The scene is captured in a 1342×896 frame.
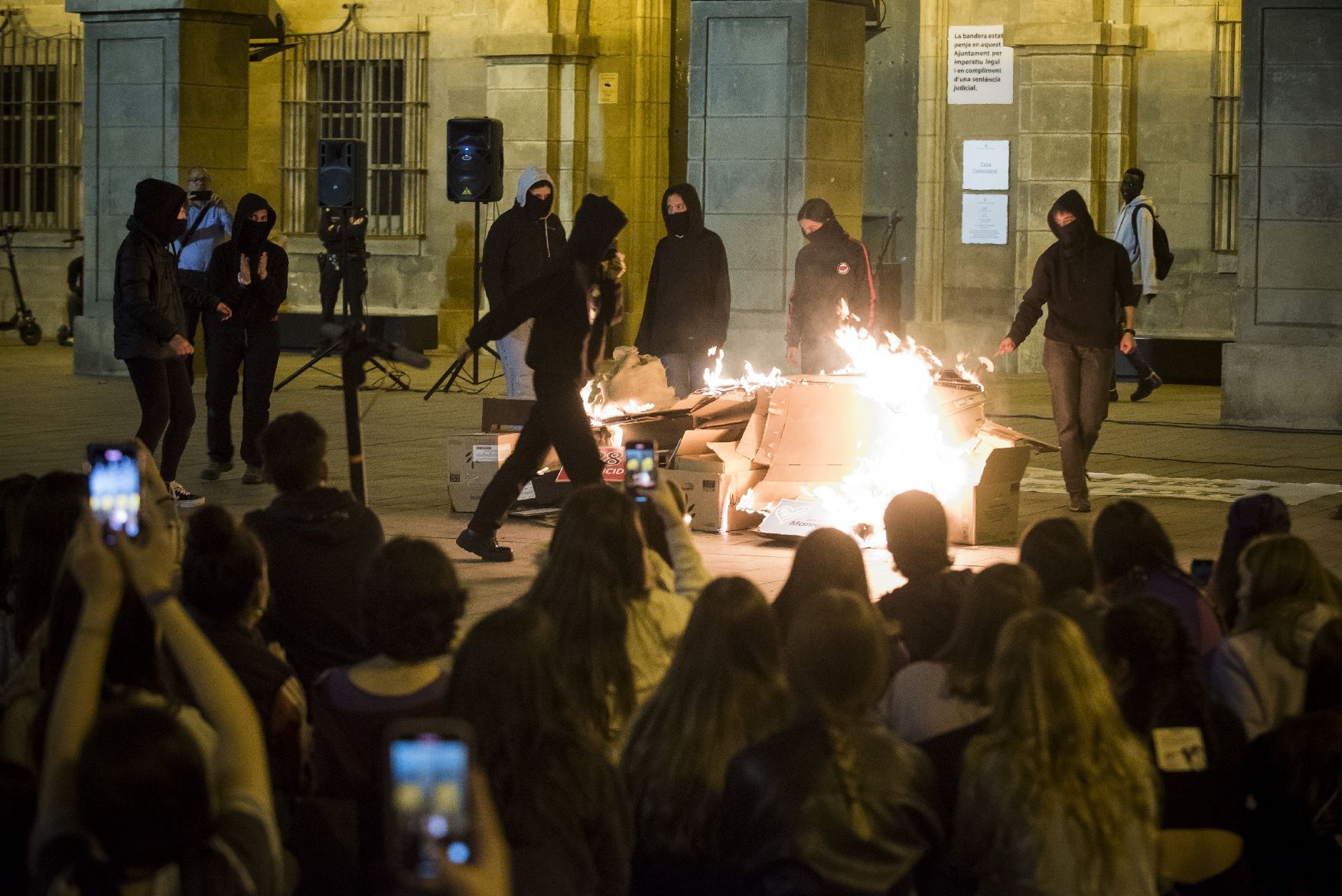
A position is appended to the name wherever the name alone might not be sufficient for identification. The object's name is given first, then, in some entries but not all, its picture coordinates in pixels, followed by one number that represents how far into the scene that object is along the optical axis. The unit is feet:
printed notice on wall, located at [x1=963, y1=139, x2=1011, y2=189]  72.18
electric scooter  82.02
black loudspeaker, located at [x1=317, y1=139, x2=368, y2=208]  67.15
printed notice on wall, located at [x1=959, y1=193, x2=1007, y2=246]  72.43
